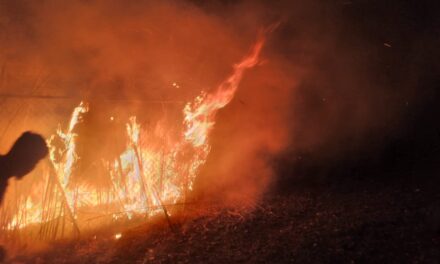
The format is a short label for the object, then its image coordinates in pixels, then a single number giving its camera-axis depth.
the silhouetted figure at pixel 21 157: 4.54
